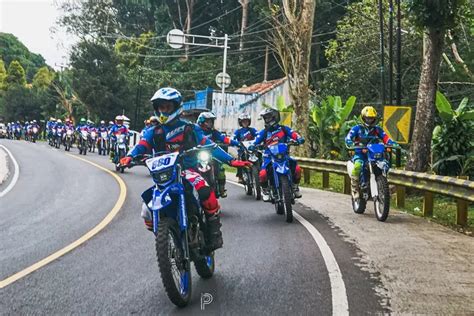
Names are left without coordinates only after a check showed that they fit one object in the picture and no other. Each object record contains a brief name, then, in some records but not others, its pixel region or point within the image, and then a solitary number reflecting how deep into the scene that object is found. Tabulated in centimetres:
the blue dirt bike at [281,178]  1034
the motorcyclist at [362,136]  1144
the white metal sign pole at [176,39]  3325
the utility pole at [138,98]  5350
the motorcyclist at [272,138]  1102
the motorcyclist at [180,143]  607
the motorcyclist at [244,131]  1455
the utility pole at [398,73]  1767
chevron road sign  1512
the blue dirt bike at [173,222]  513
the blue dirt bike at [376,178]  1062
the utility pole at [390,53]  1928
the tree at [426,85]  1382
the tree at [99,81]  5691
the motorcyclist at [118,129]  2306
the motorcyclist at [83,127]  3388
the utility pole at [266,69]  5072
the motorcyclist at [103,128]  3356
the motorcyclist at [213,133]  1210
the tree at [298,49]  2245
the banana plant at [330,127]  2348
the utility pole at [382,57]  2252
